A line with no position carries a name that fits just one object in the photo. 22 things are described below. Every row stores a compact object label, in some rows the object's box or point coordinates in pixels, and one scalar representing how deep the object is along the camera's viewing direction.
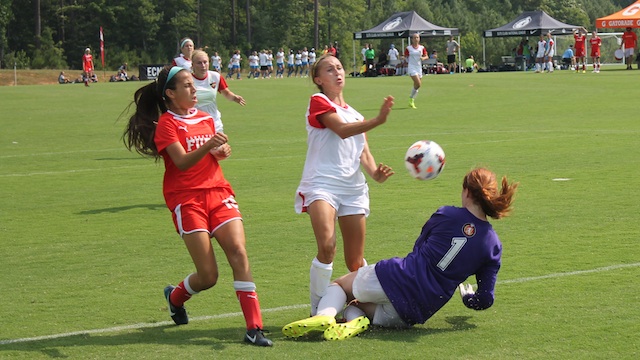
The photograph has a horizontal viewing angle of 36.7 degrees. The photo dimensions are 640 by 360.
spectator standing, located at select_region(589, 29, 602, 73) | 50.08
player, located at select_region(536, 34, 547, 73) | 51.99
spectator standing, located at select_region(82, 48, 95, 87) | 55.34
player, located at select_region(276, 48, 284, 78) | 68.25
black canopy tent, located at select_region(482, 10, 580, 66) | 59.56
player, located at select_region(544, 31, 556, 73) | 50.41
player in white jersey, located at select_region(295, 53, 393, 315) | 7.00
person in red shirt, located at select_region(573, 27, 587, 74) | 50.69
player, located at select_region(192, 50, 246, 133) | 13.16
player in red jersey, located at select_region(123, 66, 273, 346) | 6.71
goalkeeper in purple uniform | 6.59
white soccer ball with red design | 7.43
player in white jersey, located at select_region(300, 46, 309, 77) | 70.59
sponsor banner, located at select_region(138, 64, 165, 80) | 63.59
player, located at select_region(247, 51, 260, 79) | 68.44
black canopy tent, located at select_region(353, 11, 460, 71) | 61.22
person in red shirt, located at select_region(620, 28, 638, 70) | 48.62
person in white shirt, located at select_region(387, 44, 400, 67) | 60.25
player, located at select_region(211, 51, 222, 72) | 62.44
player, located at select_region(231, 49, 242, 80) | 66.38
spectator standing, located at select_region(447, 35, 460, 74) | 58.69
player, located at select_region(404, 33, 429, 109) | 30.62
